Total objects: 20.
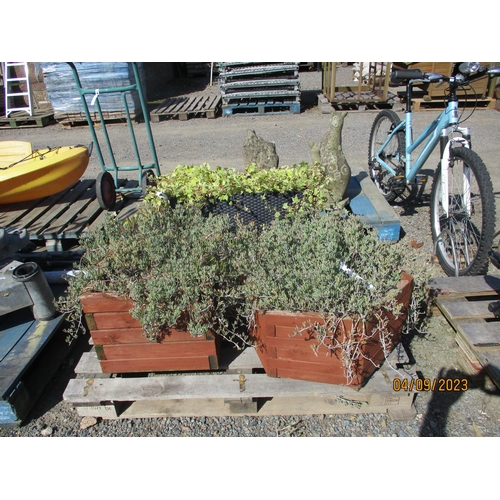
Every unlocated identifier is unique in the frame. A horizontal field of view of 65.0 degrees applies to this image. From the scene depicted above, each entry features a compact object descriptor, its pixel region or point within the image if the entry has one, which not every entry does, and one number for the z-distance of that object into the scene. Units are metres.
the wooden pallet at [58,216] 3.72
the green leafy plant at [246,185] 3.35
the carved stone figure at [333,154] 3.60
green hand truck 4.02
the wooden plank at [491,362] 2.25
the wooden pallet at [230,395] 2.22
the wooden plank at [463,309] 2.67
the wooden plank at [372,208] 3.66
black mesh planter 3.46
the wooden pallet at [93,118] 8.98
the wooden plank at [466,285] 2.86
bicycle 2.96
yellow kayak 4.04
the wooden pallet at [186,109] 9.17
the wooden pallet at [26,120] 9.37
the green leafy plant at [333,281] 1.99
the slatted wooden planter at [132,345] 2.18
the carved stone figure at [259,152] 3.75
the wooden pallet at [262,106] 9.02
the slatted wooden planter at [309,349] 2.04
